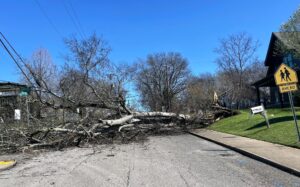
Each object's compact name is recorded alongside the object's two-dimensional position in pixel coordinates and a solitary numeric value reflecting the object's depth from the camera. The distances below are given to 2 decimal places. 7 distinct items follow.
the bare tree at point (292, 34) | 13.81
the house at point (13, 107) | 12.19
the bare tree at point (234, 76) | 41.10
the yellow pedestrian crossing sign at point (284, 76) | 8.29
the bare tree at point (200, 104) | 17.25
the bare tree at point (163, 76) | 46.07
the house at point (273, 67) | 22.44
